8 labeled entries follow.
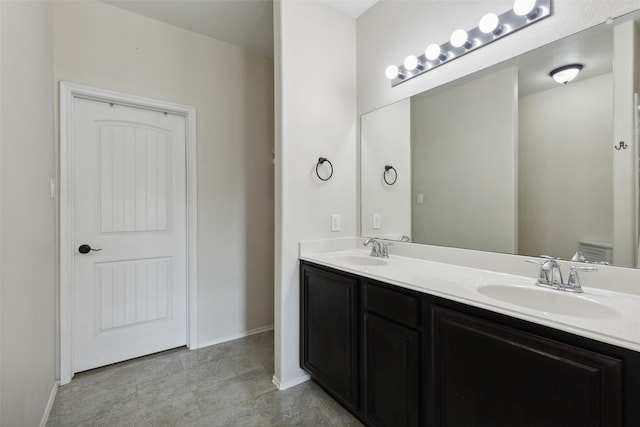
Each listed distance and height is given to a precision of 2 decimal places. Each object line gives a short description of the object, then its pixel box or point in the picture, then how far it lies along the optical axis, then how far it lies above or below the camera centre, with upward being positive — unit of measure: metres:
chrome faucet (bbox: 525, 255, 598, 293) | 1.14 -0.26
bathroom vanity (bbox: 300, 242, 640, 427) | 0.80 -0.50
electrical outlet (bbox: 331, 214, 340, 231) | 2.19 -0.07
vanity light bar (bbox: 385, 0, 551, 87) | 1.34 +0.92
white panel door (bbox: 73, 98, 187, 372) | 2.14 -0.15
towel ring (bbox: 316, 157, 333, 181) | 2.10 +0.36
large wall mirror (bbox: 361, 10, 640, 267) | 1.15 +0.27
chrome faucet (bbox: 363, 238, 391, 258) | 1.97 -0.25
